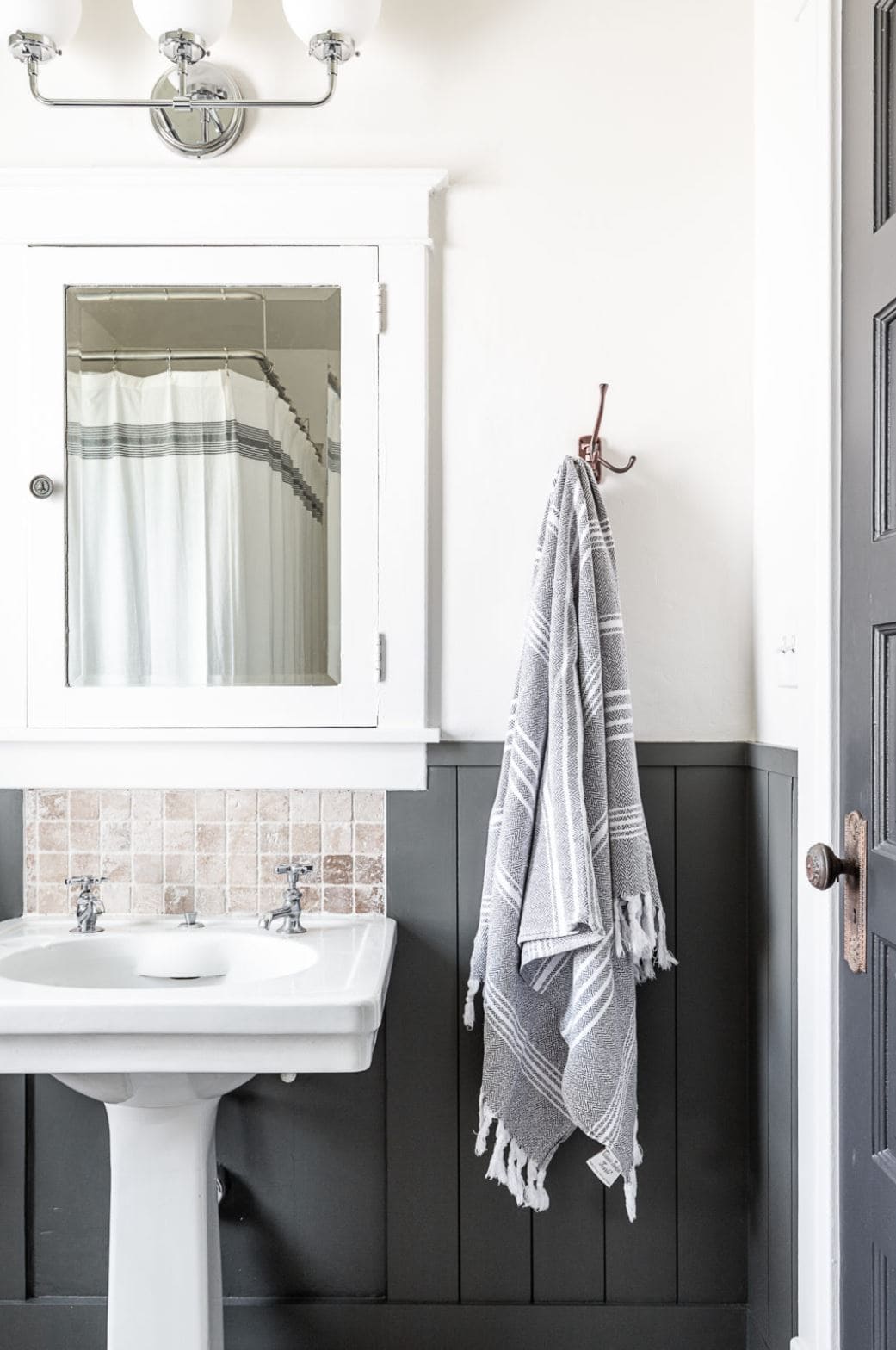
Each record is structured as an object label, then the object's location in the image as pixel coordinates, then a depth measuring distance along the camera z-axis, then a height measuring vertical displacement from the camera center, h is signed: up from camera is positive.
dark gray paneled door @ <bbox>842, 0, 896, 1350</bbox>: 1.06 +0.04
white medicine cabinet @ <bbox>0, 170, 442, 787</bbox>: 1.59 +0.33
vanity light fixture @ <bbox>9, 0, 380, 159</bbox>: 1.45 +0.93
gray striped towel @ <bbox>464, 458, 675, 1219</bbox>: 1.41 -0.29
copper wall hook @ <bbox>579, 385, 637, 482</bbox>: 1.58 +0.35
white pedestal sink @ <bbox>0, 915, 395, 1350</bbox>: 1.23 -0.44
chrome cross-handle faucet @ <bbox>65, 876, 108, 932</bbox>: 1.55 -0.35
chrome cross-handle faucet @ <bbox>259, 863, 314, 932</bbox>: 1.54 -0.34
